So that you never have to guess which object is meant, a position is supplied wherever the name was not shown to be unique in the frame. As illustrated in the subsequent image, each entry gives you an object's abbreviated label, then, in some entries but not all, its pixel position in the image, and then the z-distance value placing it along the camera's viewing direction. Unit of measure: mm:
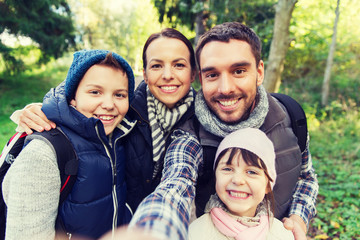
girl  363
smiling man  403
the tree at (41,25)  6248
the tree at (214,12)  5609
